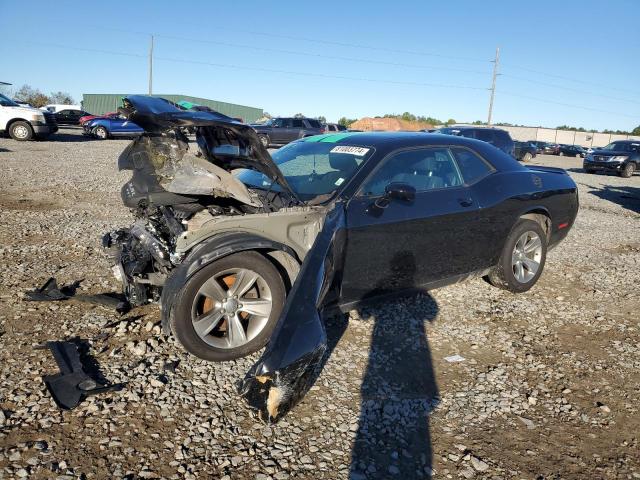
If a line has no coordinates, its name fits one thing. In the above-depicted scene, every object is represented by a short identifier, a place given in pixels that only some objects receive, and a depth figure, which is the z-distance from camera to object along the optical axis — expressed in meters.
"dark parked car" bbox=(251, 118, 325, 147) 23.50
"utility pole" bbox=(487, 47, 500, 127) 44.44
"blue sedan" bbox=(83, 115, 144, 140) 22.45
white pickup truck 17.16
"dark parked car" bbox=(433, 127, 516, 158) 17.31
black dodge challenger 3.06
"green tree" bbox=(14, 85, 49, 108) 53.91
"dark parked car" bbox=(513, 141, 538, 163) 24.25
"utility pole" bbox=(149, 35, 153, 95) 41.46
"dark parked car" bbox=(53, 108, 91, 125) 28.81
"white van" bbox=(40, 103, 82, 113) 34.94
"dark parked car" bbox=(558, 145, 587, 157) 41.38
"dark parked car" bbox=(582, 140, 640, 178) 19.25
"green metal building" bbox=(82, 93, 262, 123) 47.94
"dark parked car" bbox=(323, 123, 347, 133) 27.09
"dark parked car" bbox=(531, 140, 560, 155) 42.78
